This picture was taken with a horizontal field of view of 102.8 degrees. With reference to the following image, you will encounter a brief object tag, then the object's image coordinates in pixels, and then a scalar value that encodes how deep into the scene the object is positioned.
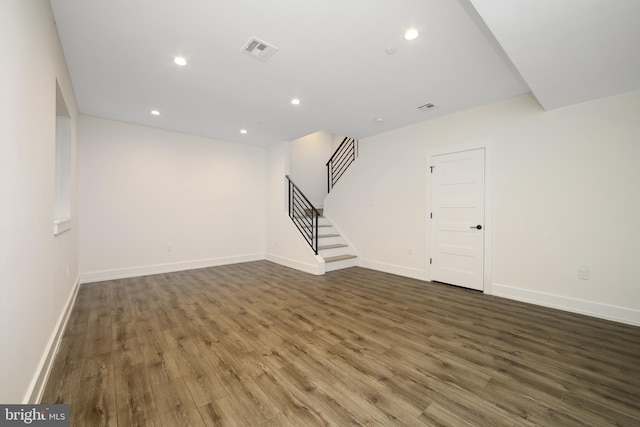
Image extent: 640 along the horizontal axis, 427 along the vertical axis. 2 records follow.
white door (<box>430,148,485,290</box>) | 3.94
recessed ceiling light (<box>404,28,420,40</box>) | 2.19
